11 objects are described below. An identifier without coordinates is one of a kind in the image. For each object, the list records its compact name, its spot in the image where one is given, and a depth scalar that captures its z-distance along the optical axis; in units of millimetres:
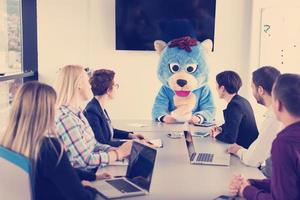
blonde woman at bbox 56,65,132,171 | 2318
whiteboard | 4688
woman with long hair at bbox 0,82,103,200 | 1808
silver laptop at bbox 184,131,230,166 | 2631
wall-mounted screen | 4910
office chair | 1754
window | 4324
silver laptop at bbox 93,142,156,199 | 2057
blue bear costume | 3982
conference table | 2099
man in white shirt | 2537
